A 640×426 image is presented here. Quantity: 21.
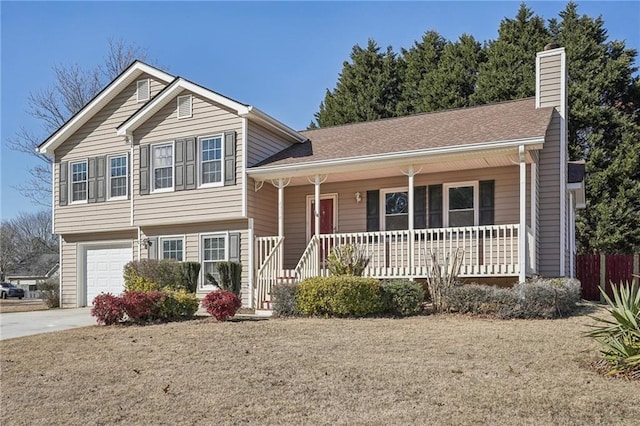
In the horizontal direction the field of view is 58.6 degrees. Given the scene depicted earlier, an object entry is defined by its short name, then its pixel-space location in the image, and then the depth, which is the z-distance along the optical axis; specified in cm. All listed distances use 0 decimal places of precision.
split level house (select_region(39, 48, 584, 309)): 1395
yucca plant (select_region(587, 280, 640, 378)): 678
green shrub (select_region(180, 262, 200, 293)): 1449
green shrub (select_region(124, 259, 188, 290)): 1432
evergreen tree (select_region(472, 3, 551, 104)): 2678
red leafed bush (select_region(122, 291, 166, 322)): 1184
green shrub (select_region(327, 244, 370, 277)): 1357
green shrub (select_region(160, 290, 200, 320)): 1226
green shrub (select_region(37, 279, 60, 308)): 1958
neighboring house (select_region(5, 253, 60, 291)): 5413
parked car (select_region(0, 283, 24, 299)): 4403
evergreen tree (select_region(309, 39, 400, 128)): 3178
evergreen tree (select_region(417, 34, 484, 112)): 2898
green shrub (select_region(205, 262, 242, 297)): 1490
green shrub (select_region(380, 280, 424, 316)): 1210
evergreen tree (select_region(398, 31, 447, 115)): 3092
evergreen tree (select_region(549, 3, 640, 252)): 2369
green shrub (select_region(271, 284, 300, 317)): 1262
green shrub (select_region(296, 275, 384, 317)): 1200
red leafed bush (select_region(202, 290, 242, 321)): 1184
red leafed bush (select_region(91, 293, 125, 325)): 1191
